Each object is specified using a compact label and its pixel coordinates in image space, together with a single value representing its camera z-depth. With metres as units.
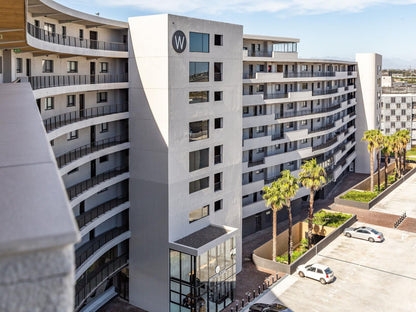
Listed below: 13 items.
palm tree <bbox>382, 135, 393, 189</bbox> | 74.12
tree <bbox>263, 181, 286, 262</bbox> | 44.12
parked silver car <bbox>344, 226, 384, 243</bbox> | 51.38
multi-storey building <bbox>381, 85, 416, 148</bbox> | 121.44
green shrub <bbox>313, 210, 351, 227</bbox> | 55.56
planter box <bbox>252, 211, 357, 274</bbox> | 43.78
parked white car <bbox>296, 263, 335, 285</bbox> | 40.72
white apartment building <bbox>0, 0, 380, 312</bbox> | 34.44
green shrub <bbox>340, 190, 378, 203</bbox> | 64.56
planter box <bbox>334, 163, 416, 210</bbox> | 62.67
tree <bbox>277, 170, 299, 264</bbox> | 44.44
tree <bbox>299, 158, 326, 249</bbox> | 49.59
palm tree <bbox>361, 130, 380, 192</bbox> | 70.25
